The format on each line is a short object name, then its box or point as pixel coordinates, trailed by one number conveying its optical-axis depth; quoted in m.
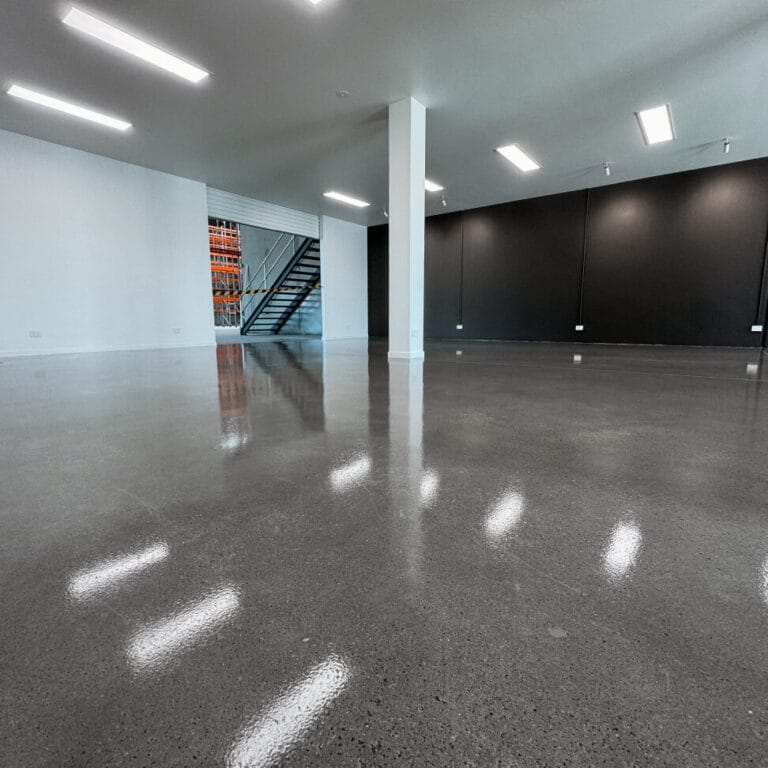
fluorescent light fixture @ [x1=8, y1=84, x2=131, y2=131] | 4.97
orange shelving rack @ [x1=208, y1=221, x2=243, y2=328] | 17.40
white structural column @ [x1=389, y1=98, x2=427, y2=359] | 5.21
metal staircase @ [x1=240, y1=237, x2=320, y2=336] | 12.26
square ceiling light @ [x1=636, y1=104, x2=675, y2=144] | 5.64
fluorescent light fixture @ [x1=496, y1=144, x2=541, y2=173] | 6.85
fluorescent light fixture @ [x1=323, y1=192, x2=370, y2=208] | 9.19
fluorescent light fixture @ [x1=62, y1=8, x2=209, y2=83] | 3.73
